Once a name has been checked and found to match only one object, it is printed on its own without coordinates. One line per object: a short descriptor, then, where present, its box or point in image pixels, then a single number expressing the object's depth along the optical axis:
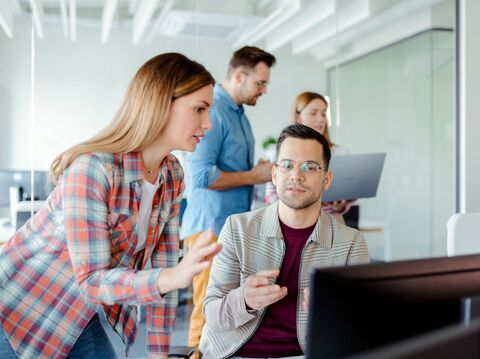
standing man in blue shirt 2.77
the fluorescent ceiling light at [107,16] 3.32
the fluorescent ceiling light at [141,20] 3.41
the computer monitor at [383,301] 0.74
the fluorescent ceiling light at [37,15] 3.14
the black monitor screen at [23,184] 3.09
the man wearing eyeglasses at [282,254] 1.66
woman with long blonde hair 1.26
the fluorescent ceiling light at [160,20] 3.46
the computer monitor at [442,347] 0.50
